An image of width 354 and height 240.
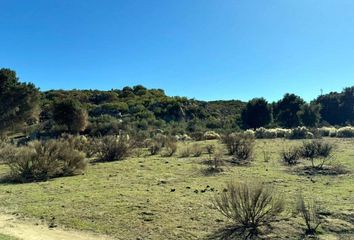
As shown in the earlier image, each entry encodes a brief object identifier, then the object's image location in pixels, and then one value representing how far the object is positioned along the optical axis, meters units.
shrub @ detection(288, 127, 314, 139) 33.12
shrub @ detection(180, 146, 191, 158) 20.67
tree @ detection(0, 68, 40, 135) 32.59
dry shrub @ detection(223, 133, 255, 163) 18.88
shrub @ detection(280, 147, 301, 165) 17.41
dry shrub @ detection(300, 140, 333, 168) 19.06
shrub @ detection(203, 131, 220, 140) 34.04
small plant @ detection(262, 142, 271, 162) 18.38
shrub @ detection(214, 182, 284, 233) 8.23
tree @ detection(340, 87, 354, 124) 66.38
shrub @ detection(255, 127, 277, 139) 35.31
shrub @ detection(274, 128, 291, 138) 35.34
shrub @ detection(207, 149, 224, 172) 15.39
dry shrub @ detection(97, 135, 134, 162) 20.03
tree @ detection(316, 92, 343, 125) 67.44
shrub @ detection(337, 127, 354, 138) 35.41
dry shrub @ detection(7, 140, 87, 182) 14.91
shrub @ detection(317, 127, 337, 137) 36.46
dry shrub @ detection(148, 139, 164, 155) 22.44
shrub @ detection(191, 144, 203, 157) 20.88
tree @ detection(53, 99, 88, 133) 40.41
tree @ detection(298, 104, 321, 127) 52.12
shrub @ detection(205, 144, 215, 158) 20.43
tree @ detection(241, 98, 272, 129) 54.19
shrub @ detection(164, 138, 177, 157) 21.62
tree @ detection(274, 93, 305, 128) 57.53
